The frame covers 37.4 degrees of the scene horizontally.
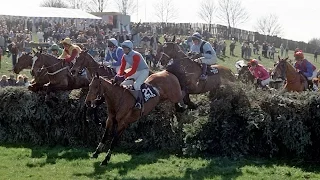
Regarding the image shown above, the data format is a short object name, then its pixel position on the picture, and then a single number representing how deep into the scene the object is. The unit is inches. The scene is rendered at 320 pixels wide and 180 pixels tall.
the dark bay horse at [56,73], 462.6
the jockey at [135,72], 374.3
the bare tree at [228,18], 2990.7
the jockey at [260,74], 534.0
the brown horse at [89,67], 444.1
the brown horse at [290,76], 510.8
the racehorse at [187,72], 445.1
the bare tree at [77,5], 2749.8
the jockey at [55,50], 543.5
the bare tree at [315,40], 2792.8
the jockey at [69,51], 477.4
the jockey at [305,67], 526.6
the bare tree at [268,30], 3265.3
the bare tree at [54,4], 2827.3
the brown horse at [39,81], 461.1
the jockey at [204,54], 462.0
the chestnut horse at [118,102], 350.3
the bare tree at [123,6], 2703.0
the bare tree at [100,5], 2647.6
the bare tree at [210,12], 2987.7
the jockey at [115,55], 479.5
